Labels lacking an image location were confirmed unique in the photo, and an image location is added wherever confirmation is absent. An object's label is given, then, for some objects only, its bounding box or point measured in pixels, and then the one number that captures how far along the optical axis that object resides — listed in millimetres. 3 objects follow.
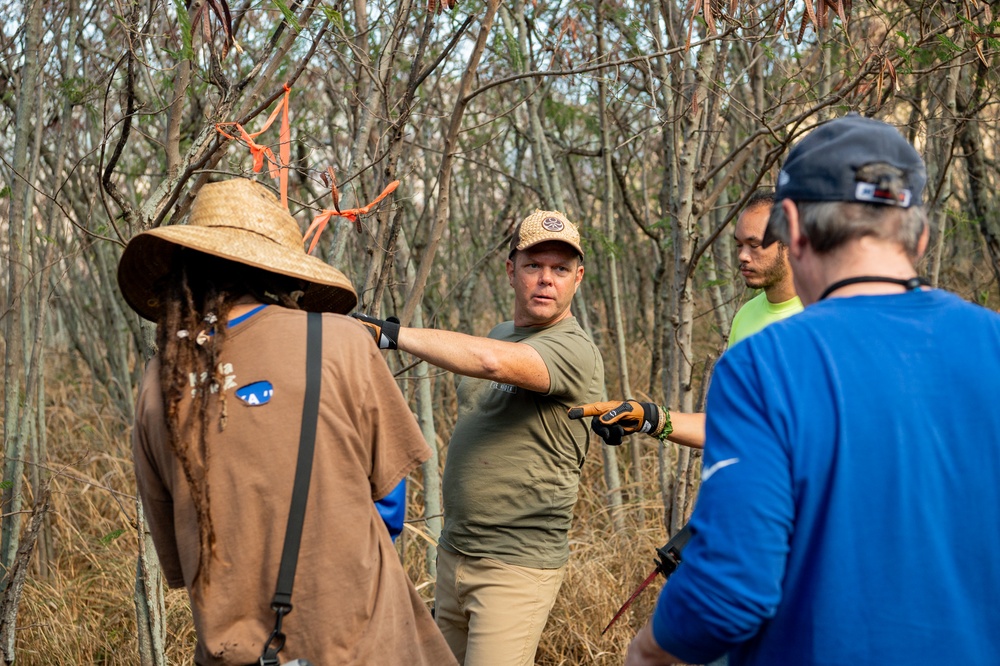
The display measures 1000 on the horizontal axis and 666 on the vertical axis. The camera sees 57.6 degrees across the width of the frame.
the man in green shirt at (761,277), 3131
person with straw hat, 1897
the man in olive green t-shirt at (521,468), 2932
